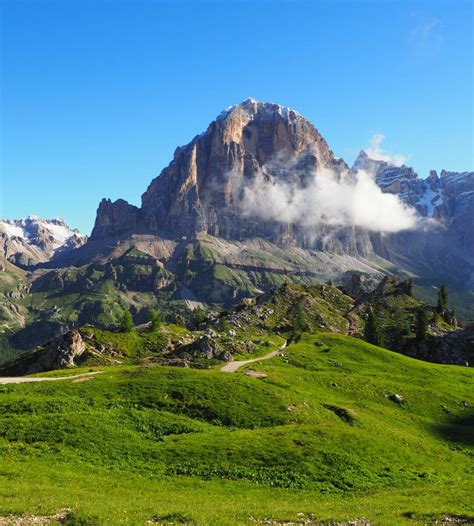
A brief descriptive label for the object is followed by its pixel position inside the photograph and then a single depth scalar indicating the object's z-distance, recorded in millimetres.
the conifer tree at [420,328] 152125
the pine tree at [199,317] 174250
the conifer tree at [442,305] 195375
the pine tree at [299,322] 140250
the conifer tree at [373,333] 145750
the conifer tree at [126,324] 124562
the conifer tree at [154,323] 134312
